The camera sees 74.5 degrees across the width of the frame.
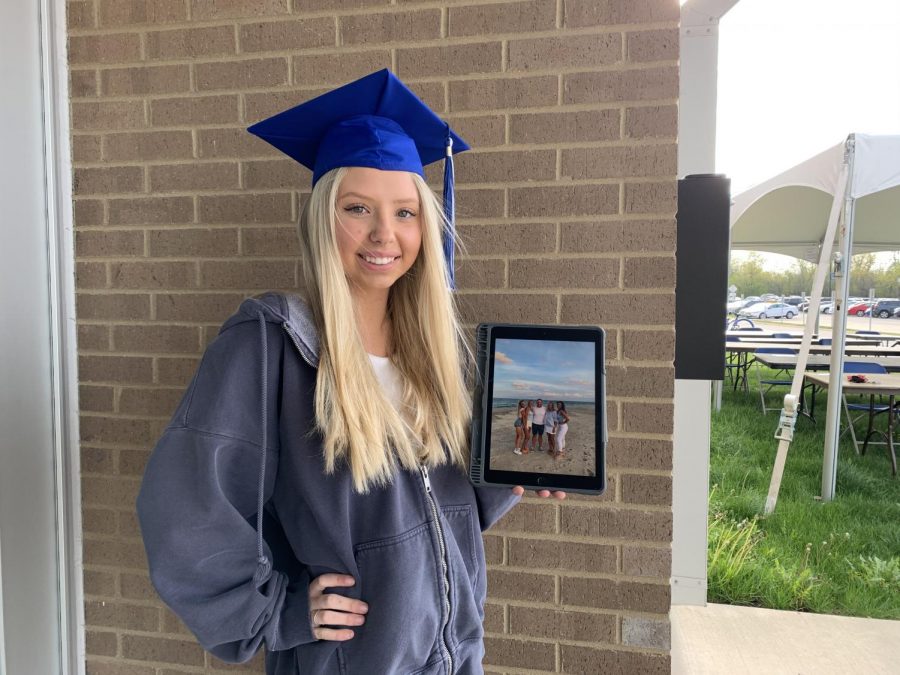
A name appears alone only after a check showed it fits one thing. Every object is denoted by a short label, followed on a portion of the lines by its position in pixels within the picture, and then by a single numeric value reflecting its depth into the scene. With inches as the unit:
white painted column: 108.3
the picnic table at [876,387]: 197.9
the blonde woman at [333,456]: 46.9
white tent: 164.1
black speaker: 70.6
